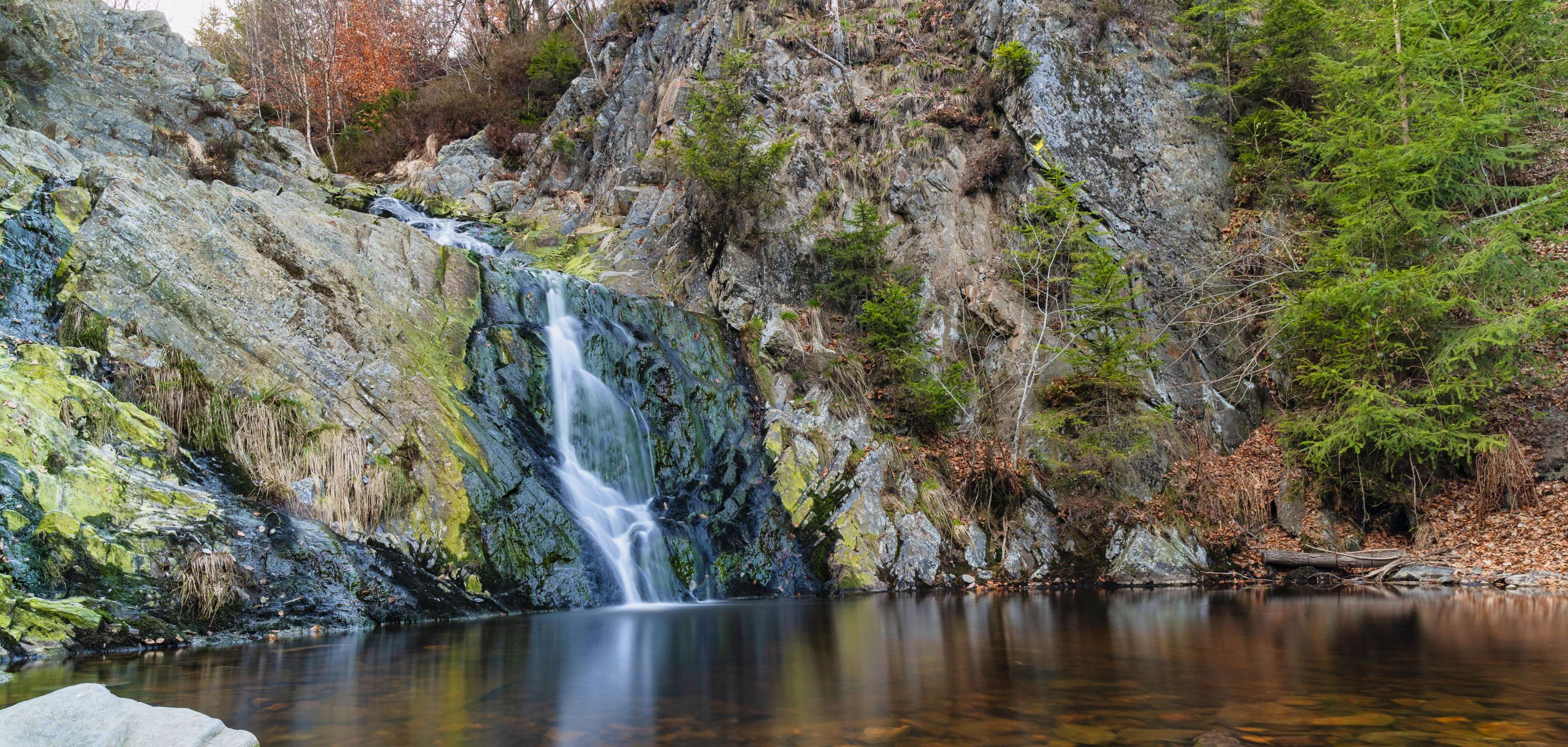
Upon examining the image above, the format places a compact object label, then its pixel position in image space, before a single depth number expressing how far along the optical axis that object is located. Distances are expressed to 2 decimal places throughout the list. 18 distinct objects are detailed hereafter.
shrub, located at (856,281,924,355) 14.02
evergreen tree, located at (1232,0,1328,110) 16.28
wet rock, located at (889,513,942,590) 11.97
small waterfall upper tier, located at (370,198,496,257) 17.61
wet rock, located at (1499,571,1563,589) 10.10
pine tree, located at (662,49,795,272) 15.19
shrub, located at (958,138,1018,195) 17.00
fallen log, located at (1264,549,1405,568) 11.93
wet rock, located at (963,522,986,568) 12.27
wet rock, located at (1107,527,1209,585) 12.02
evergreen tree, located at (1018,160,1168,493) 12.63
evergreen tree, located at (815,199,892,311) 15.34
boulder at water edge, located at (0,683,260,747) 3.02
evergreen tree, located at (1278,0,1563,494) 11.29
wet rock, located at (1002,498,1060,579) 12.26
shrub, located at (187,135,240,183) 16.23
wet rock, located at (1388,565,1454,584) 11.20
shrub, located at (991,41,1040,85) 17.12
